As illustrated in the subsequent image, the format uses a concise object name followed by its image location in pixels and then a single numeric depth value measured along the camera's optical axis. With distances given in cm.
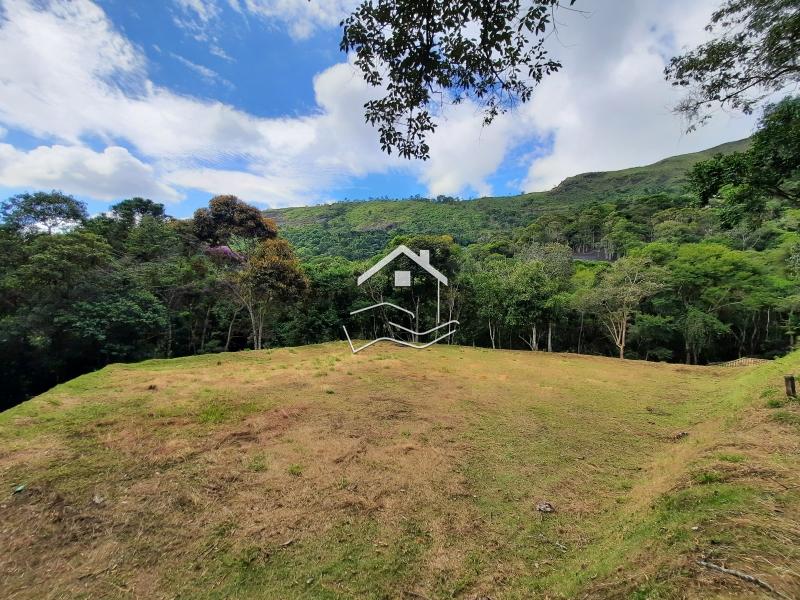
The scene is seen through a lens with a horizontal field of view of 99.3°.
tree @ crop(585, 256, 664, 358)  1641
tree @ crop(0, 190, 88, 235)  1324
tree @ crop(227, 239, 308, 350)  1516
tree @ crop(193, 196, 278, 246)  1709
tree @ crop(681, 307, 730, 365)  1667
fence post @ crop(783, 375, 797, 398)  561
